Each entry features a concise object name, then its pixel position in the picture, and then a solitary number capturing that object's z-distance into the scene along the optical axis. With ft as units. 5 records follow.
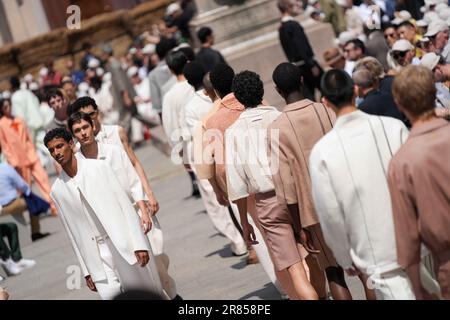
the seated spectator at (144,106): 81.25
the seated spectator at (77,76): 97.55
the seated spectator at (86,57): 97.81
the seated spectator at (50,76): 95.73
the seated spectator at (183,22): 72.21
